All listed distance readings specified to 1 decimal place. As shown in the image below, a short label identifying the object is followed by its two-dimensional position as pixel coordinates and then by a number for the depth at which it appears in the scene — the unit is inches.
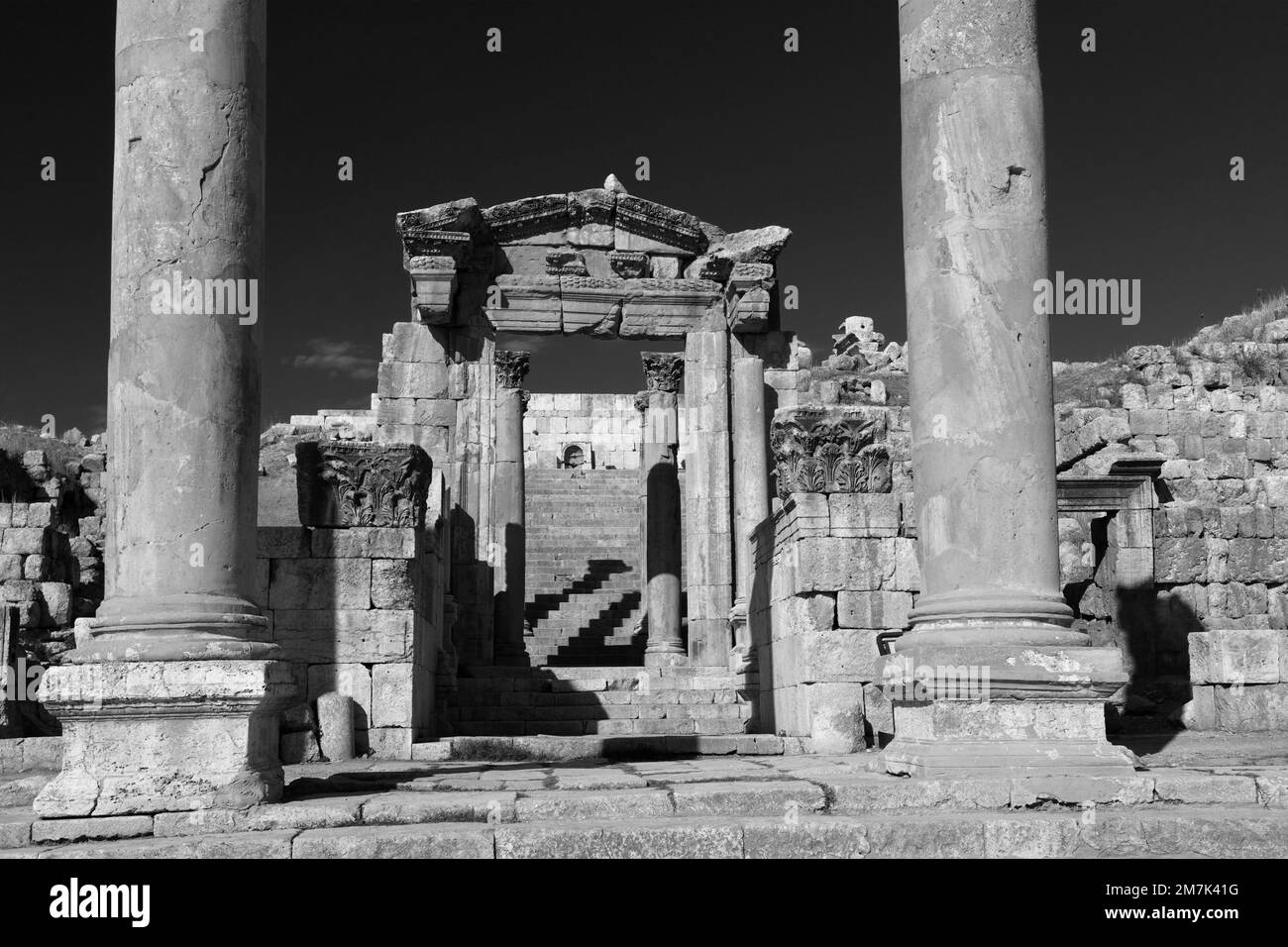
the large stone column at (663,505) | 800.9
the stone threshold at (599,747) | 500.1
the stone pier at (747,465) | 784.9
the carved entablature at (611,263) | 800.3
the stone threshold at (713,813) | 257.4
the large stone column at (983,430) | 312.8
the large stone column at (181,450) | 283.7
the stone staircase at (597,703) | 636.1
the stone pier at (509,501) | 788.0
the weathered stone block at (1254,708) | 542.6
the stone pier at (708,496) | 778.8
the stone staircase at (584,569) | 928.9
